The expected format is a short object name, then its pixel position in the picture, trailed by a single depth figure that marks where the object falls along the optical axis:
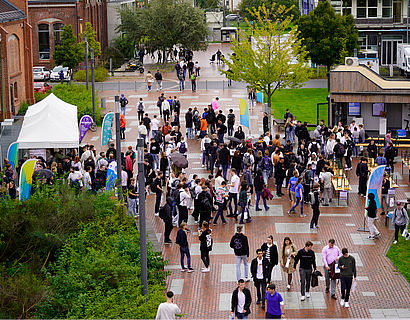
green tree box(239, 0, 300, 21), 103.51
